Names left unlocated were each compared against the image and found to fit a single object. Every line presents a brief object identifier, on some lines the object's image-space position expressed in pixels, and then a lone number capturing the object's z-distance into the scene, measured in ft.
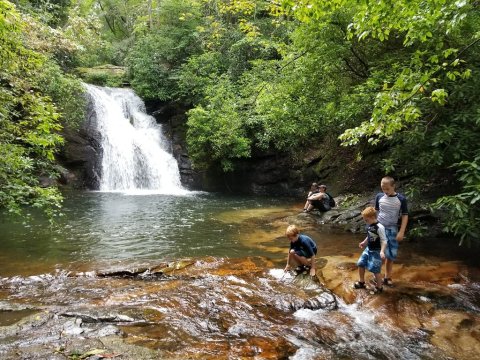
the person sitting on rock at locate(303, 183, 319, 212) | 41.26
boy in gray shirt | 18.99
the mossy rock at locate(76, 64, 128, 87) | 85.81
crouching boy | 21.21
